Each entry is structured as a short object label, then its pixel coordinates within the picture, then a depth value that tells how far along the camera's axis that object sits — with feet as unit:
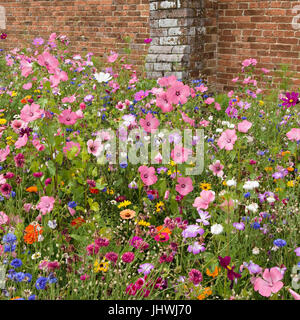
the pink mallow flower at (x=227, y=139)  7.92
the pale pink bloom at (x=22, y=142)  7.23
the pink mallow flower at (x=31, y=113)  7.08
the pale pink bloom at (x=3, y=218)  6.48
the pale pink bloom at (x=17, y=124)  8.05
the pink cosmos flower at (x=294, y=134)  8.23
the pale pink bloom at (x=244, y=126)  7.87
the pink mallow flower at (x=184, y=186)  7.41
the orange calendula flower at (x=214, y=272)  5.75
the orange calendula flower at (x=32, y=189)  7.49
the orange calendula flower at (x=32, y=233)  6.16
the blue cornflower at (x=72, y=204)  6.94
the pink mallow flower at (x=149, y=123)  7.94
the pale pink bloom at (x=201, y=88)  12.82
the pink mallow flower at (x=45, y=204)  6.73
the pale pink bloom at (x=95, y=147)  7.69
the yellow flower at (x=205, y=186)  7.61
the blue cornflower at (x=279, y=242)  5.59
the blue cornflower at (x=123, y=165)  8.39
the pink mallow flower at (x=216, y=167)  7.97
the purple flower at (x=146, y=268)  5.63
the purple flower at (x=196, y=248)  6.00
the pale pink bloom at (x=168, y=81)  7.93
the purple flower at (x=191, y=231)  6.10
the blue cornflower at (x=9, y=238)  5.50
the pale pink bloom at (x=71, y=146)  7.72
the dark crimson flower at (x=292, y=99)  10.37
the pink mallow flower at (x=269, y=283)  4.71
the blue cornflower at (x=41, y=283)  5.02
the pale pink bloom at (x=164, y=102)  7.79
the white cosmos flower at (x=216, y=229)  5.74
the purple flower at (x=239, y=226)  6.07
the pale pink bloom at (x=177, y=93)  7.71
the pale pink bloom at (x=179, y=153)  7.15
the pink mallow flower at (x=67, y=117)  7.72
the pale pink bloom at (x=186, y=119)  8.09
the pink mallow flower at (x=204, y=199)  6.33
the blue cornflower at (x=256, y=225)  6.22
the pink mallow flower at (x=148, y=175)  7.38
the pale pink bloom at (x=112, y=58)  13.89
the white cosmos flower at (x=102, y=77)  10.83
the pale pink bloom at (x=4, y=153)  7.79
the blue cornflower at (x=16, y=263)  5.21
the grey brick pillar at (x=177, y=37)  16.98
